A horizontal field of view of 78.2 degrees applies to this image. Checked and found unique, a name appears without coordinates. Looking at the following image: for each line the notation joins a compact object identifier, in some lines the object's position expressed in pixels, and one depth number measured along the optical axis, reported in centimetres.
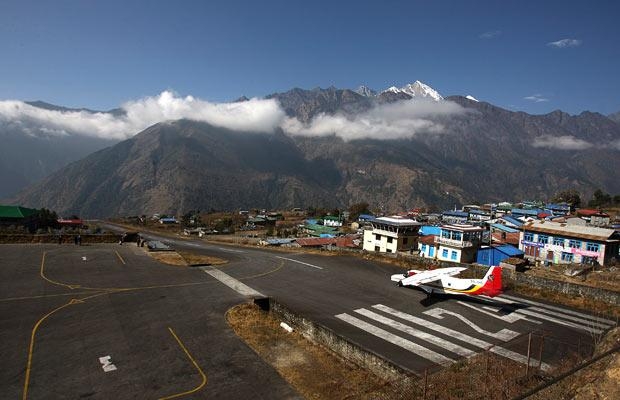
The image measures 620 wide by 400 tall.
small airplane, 3070
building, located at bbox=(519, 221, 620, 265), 6044
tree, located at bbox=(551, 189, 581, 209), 17162
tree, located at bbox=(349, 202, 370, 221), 18669
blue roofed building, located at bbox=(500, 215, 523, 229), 11039
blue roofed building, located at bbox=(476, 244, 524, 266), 5905
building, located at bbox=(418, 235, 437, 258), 6314
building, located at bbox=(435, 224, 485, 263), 5916
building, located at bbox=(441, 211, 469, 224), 15209
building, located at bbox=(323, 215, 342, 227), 16305
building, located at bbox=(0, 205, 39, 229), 9616
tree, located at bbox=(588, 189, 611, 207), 17145
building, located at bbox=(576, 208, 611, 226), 9831
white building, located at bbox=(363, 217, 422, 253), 7050
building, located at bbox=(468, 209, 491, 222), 14775
